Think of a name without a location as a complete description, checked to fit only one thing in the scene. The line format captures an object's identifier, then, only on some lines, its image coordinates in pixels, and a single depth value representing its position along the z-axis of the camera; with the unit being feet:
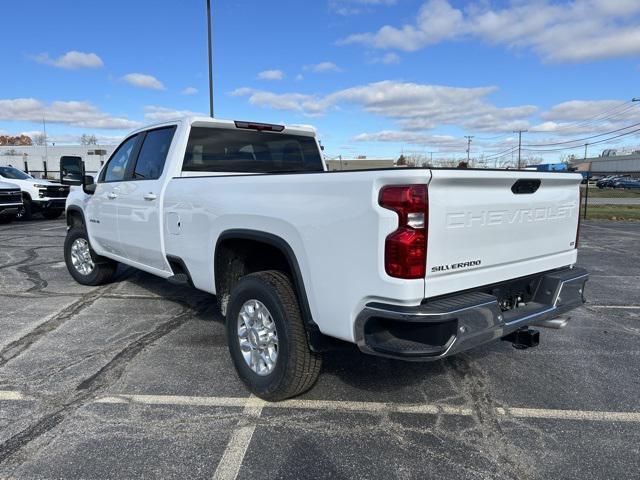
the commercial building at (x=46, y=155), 178.19
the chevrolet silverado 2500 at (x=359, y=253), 8.32
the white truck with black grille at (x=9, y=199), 48.08
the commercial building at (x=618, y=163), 305.94
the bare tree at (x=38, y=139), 349.25
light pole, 53.72
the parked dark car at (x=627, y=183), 187.42
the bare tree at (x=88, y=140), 293.80
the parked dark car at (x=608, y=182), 197.79
